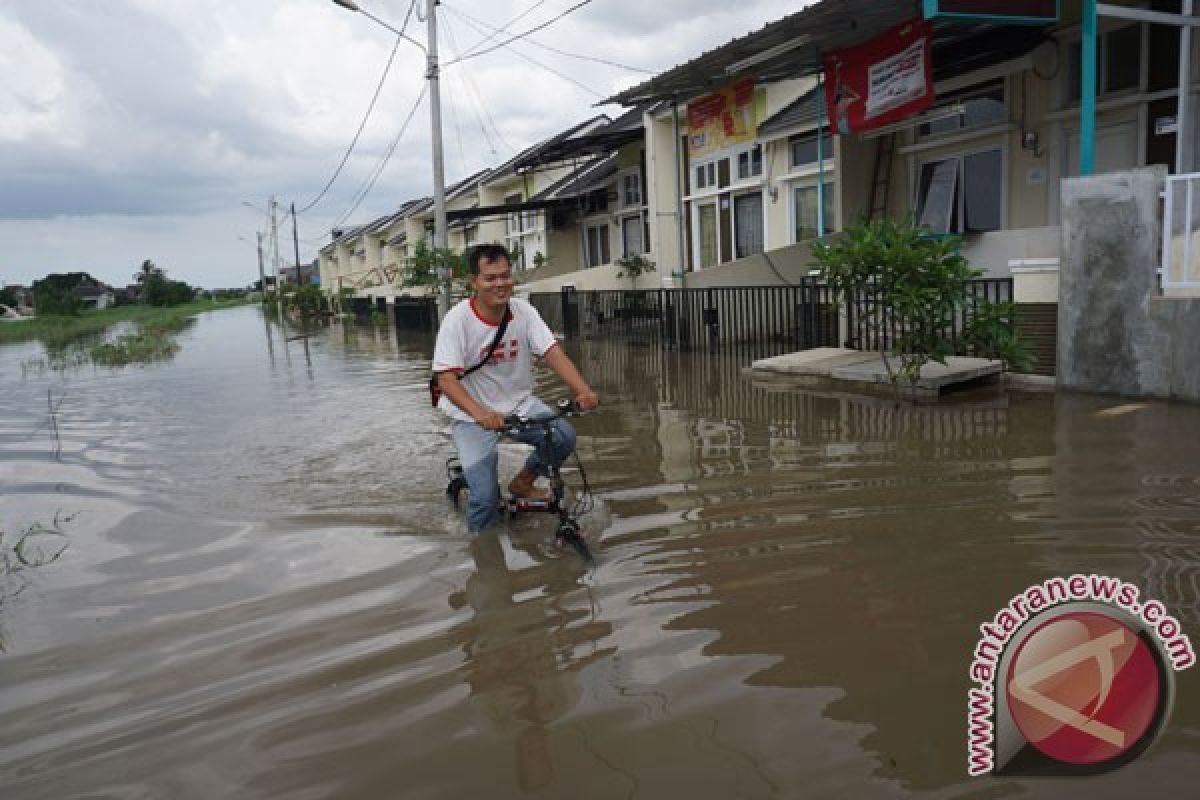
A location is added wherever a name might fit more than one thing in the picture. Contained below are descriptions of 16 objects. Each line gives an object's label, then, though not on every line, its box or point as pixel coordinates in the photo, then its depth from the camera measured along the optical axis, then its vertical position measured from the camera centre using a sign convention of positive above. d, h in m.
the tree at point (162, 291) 96.38 +3.83
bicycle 4.89 -1.17
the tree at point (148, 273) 104.31 +6.45
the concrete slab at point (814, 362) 11.01 -0.86
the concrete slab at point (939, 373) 9.26 -0.90
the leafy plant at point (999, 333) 9.02 -0.47
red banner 11.80 +3.04
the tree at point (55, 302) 64.81 +2.13
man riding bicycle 5.02 -0.35
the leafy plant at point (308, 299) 46.50 +1.04
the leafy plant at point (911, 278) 8.91 +0.14
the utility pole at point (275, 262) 58.41 +4.50
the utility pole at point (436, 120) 19.17 +4.25
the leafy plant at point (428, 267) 21.64 +1.17
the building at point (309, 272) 103.56 +6.10
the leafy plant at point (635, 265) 23.06 +1.01
